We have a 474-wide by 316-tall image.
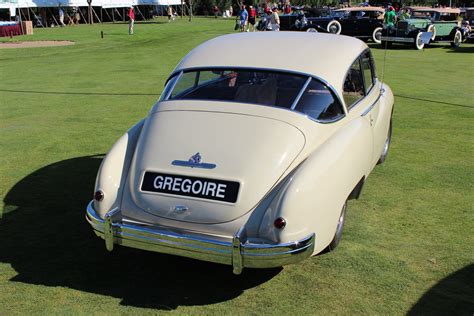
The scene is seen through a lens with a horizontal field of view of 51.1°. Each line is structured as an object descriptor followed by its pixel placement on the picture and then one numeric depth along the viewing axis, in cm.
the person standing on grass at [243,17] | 2589
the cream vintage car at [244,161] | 337
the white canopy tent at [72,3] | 3391
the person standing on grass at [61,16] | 3906
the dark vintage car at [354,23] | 2286
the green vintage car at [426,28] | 2045
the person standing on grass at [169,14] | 4641
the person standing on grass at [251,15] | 2633
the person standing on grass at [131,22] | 2860
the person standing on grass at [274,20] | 2161
